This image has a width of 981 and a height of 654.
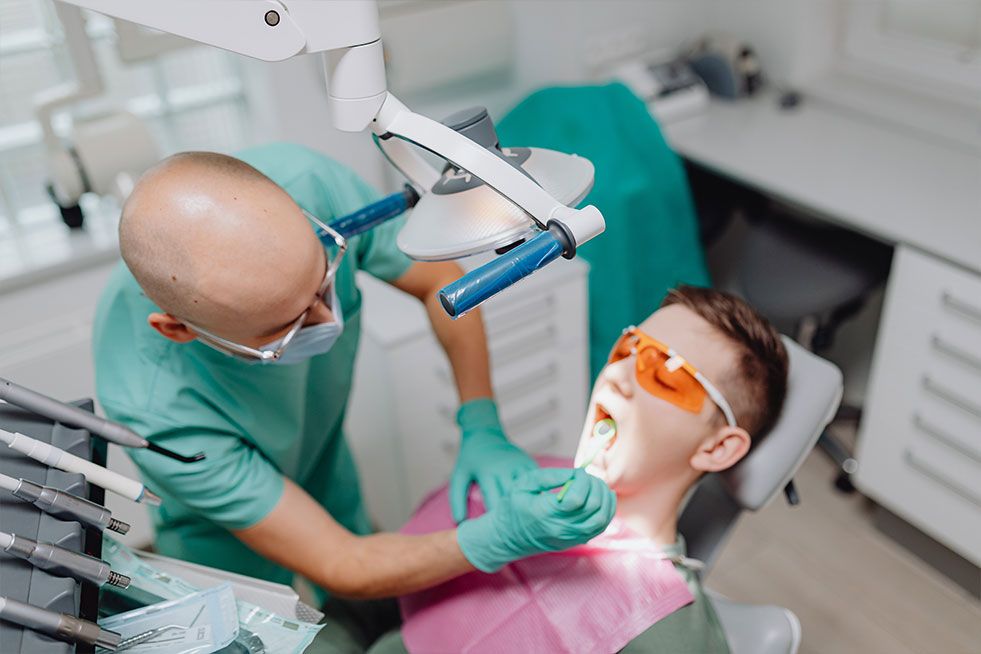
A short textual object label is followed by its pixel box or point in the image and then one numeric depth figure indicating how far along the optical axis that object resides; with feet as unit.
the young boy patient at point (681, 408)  4.29
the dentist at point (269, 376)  3.41
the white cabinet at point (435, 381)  6.89
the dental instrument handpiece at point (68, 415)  3.13
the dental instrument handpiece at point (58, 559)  2.58
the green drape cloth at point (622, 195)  7.67
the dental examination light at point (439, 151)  2.63
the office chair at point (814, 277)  7.46
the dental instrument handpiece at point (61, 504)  2.78
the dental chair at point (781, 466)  4.20
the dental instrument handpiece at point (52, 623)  2.44
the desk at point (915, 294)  6.44
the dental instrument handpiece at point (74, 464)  2.97
